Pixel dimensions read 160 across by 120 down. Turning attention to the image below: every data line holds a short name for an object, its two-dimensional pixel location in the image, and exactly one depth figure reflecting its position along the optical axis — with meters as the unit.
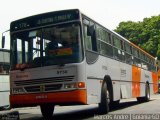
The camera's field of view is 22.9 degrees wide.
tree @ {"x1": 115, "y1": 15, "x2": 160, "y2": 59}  58.25
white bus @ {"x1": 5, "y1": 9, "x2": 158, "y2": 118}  11.14
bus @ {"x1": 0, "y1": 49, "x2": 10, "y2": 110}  20.53
